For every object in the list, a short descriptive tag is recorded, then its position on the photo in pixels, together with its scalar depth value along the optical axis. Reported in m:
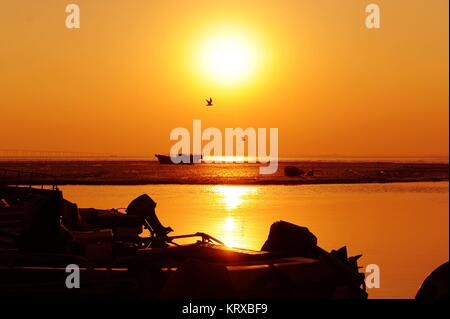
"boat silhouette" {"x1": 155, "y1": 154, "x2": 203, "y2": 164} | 190.48
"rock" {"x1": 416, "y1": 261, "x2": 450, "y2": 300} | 12.37
